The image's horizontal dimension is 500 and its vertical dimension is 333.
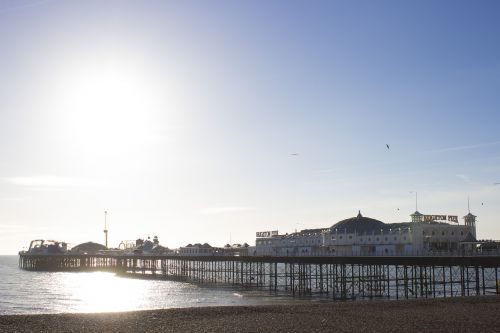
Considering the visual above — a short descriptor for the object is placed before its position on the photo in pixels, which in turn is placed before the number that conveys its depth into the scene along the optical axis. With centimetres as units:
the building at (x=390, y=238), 6675
